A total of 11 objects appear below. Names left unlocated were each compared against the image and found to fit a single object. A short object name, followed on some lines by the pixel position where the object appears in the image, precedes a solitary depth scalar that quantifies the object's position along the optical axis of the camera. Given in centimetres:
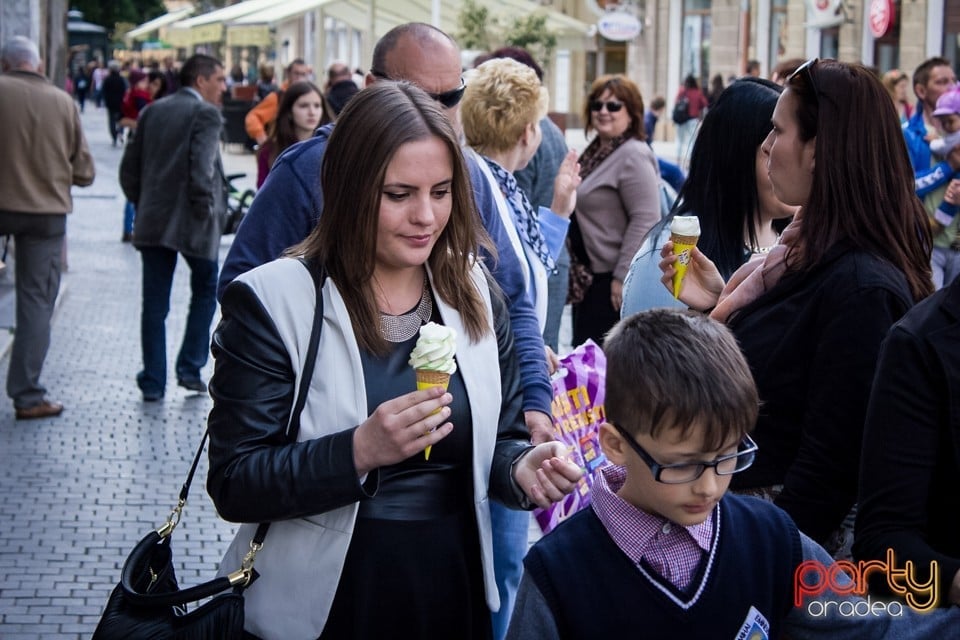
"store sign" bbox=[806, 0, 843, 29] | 2931
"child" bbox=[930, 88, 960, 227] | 841
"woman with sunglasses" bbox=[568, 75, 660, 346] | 684
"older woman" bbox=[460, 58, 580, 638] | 437
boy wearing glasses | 223
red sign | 2647
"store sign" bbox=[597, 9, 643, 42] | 4169
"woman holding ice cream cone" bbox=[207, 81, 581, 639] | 265
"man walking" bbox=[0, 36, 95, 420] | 820
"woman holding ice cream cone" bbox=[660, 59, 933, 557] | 287
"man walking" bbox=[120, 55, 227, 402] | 861
